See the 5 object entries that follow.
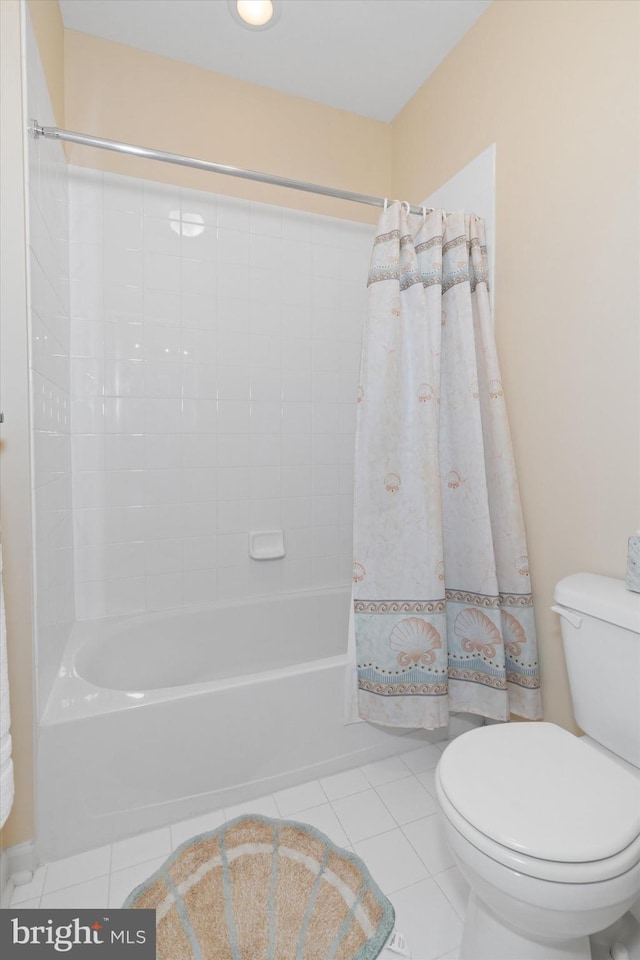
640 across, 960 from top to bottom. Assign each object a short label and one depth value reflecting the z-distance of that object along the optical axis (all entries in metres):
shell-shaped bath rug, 1.09
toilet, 0.84
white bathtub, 1.33
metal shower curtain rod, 1.37
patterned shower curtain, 1.53
